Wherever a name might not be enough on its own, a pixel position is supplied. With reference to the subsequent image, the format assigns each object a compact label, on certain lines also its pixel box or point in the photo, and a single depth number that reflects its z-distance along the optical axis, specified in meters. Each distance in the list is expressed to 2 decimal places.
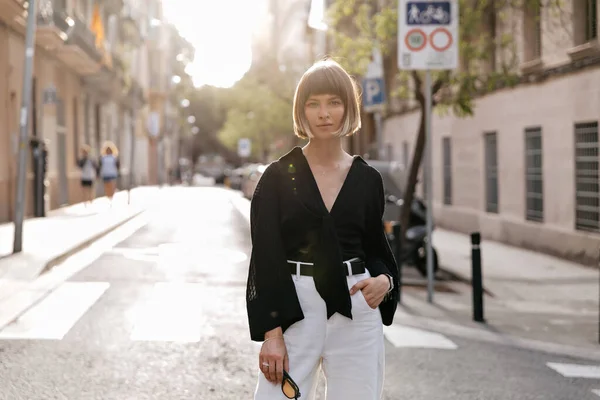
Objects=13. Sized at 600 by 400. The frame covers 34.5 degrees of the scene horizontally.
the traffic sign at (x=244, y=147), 64.44
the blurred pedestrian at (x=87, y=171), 26.69
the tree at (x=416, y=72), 13.12
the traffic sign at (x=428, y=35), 10.57
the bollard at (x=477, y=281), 9.48
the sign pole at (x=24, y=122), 13.19
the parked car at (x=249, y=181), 33.07
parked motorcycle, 13.99
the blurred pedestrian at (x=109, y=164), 26.95
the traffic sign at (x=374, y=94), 16.86
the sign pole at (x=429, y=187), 10.52
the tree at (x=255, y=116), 55.06
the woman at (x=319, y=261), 3.01
